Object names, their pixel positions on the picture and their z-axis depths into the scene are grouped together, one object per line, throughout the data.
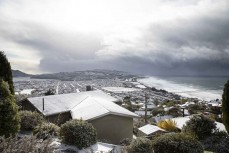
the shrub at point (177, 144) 7.38
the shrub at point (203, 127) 12.20
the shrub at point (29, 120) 10.69
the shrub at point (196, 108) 35.90
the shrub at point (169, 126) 16.98
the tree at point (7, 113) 7.23
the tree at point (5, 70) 8.67
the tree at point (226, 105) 10.90
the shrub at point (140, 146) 7.60
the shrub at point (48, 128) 9.25
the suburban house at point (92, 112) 14.20
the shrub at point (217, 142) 10.54
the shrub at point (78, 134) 8.53
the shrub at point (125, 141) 12.81
